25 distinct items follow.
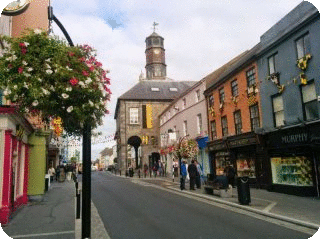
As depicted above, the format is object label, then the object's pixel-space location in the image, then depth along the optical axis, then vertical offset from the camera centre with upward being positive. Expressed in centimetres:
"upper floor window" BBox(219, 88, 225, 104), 2401 +503
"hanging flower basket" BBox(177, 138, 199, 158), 2309 +86
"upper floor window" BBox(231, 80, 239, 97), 2188 +509
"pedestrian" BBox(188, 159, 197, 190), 1944 -77
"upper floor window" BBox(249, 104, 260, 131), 1939 +262
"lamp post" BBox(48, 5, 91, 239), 499 -44
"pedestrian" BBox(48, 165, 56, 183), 3082 -61
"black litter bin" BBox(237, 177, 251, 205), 1258 -135
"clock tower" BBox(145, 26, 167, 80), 6838 +2311
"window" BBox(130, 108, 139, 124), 4947 +753
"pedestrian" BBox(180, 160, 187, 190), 1934 -140
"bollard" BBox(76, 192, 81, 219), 973 -142
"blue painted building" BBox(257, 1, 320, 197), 1442 +293
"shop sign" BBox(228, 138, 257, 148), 1917 +108
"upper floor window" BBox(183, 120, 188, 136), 3238 +342
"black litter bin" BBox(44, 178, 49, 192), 2044 -127
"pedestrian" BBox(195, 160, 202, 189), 2061 -143
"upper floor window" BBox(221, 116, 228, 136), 2348 +260
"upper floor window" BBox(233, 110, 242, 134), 2148 +261
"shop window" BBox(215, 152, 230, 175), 2345 -10
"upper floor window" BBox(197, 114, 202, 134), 2882 +354
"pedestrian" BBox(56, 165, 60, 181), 3353 -99
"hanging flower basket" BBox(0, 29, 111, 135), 483 +138
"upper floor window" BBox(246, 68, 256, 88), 1976 +531
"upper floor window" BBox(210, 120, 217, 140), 2555 +251
